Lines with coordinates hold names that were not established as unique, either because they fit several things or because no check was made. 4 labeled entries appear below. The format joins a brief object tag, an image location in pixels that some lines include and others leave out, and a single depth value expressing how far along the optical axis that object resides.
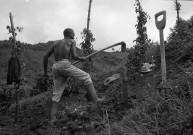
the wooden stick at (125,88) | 5.06
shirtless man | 5.04
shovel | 4.61
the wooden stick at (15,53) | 5.85
